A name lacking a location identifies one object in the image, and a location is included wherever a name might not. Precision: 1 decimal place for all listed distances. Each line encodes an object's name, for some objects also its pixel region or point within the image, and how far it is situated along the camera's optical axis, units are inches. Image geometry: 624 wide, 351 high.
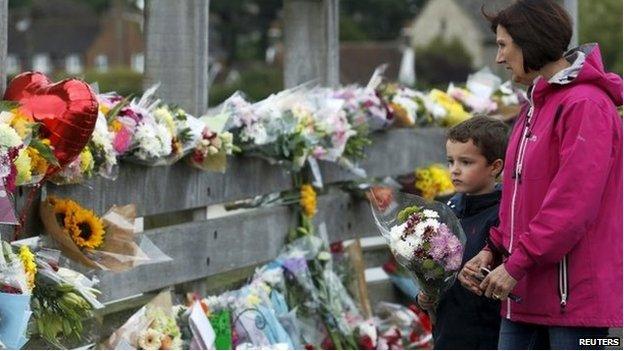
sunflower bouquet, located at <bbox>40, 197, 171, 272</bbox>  377.4
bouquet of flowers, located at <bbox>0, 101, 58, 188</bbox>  332.0
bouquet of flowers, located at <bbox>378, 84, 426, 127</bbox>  609.9
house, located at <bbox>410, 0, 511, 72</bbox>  5727.2
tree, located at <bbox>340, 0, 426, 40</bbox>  5323.3
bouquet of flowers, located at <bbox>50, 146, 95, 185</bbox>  372.1
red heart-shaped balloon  356.9
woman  310.2
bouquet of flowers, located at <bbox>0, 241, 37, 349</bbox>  328.7
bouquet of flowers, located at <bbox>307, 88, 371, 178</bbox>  535.7
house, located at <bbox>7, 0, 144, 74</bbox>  6163.4
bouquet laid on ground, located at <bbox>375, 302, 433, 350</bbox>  544.2
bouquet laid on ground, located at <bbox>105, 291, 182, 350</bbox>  412.7
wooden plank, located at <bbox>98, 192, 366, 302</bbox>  429.1
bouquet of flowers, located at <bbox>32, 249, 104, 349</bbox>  355.7
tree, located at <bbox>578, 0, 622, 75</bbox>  4204.5
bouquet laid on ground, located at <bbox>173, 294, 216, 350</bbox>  437.2
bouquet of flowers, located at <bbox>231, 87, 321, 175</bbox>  486.9
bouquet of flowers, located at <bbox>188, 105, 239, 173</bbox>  452.6
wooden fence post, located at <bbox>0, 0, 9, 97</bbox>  365.8
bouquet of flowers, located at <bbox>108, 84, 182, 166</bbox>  407.2
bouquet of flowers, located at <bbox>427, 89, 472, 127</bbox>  651.8
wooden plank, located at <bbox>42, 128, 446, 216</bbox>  411.2
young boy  378.7
